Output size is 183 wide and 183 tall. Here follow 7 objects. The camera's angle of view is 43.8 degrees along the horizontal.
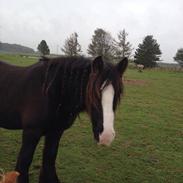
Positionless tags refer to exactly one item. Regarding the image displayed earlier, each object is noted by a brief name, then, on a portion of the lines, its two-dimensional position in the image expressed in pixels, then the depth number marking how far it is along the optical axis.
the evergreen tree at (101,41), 35.66
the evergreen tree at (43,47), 50.06
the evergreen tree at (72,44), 40.62
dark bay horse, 2.08
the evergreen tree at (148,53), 36.25
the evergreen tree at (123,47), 37.79
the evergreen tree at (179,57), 44.85
